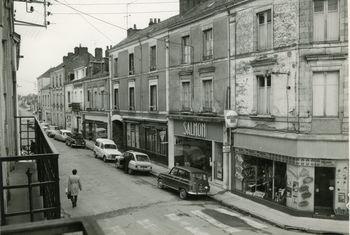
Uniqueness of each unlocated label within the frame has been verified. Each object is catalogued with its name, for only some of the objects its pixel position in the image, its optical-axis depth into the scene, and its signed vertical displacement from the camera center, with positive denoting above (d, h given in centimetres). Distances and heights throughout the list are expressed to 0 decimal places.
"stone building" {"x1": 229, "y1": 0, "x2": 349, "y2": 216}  1719 -7
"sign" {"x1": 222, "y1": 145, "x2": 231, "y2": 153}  2242 -242
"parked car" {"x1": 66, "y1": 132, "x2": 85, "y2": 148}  4156 -356
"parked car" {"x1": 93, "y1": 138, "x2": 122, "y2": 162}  3234 -363
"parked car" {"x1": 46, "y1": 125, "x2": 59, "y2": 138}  5055 -309
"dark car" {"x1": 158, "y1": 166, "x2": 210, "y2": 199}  2051 -392
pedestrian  1844 -355
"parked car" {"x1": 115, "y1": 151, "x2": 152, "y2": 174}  2703 -380
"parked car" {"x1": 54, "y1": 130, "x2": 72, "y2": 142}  4540 -324
